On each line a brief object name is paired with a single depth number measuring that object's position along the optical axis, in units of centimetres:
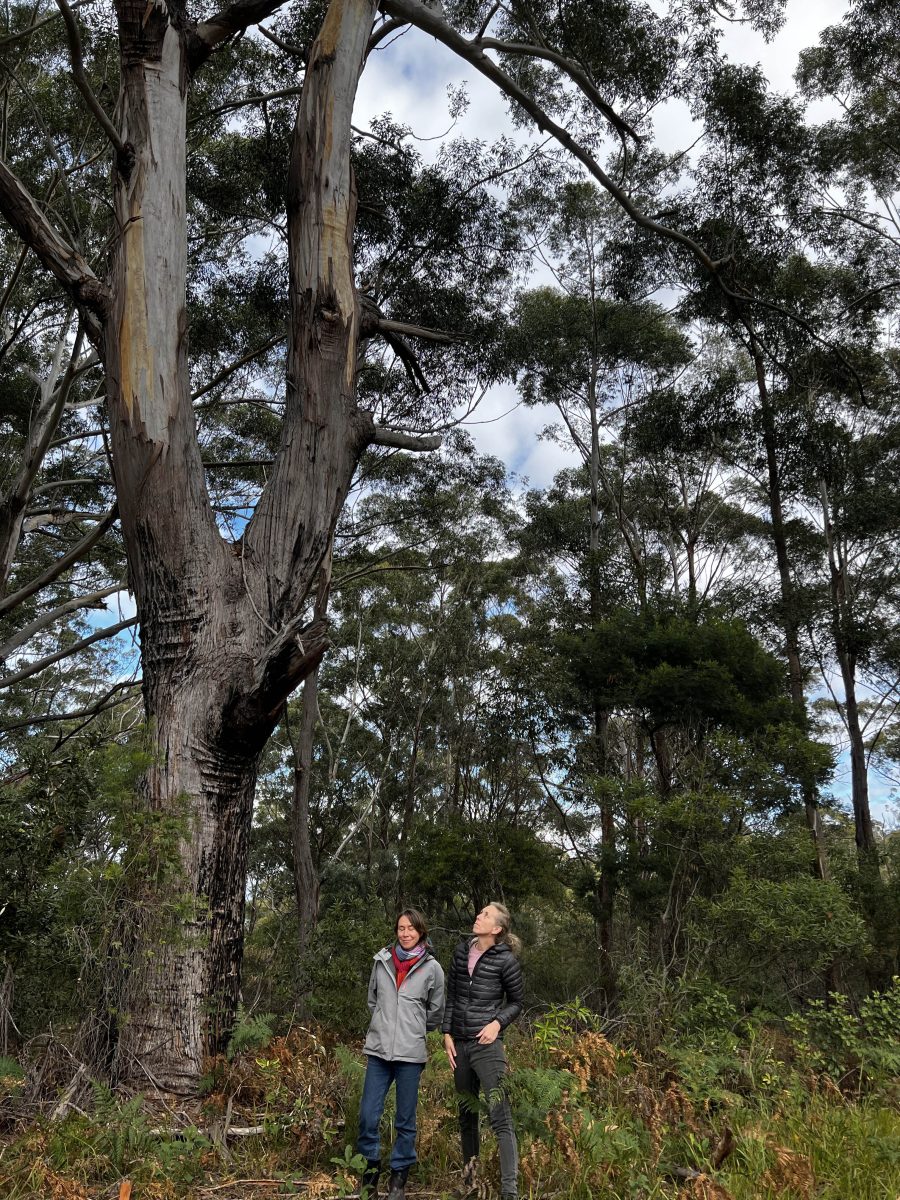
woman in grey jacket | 357
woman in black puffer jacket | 368
